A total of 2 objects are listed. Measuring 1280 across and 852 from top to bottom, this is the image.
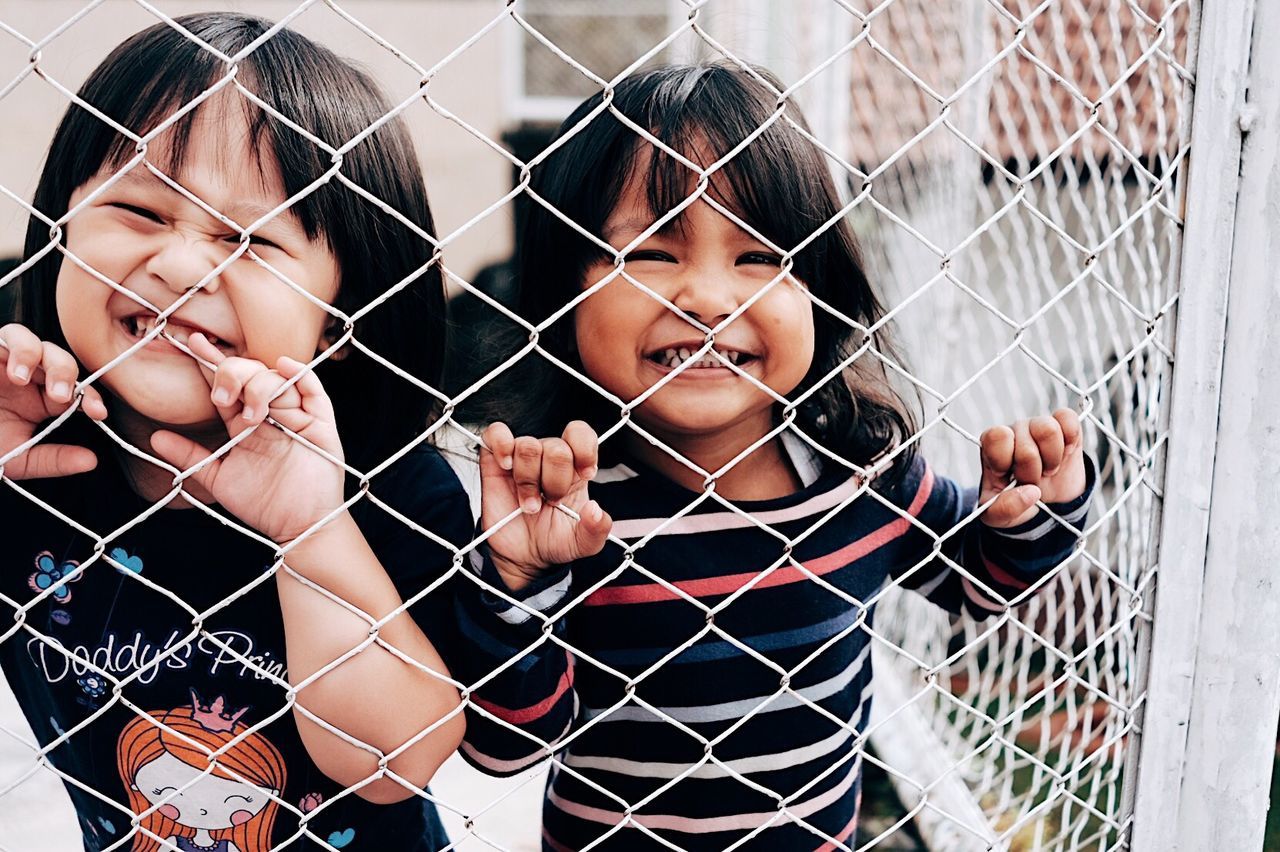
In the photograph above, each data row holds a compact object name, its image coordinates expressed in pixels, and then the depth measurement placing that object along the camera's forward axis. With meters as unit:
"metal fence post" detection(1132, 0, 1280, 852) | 1.35
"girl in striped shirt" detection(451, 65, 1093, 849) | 1.35
